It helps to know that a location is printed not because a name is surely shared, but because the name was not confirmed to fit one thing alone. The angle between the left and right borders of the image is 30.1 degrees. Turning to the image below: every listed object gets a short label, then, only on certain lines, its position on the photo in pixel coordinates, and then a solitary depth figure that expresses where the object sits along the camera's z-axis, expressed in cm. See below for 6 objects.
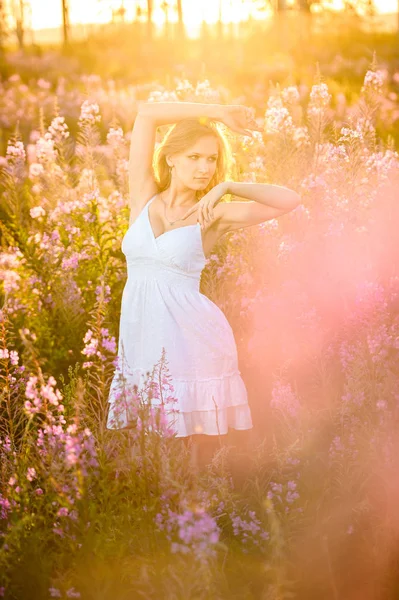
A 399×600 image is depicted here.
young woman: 348
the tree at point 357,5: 3219
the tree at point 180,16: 2858
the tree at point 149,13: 2997
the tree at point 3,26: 3638
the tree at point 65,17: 3409
